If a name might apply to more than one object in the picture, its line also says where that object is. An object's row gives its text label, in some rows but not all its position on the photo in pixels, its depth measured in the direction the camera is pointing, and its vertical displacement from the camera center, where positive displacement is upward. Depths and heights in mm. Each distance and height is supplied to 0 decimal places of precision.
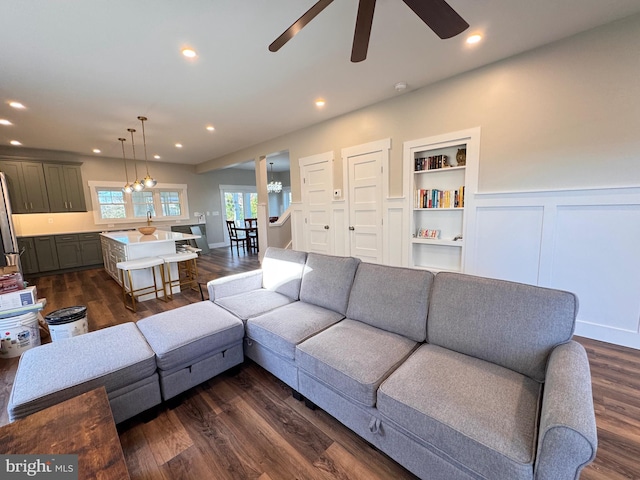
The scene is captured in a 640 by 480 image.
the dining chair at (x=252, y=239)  7547 -824
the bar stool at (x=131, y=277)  3460 -921
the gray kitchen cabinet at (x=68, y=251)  5664 -731
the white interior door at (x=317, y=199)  4484 +181
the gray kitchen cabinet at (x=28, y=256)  5219 -750
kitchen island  3865 -529
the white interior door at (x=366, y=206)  3890 +28
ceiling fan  1435 +1091
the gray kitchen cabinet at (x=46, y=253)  5395 -725
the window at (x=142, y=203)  7156 +331
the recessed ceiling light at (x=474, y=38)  2318 +1482
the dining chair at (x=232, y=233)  7605 -641
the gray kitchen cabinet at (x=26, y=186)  5203 +676
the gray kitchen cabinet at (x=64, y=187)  5648 +666
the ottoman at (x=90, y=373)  1312 -857
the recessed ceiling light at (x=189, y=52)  2379 +1483
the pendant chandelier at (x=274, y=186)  8376 +773
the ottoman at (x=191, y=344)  1739 -906
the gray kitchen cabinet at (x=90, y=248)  5965 -732
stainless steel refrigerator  4105 -208
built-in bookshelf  3098 +132
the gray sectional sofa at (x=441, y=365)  965 -865
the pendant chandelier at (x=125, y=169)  4863 +1208
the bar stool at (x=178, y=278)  3901 -972
